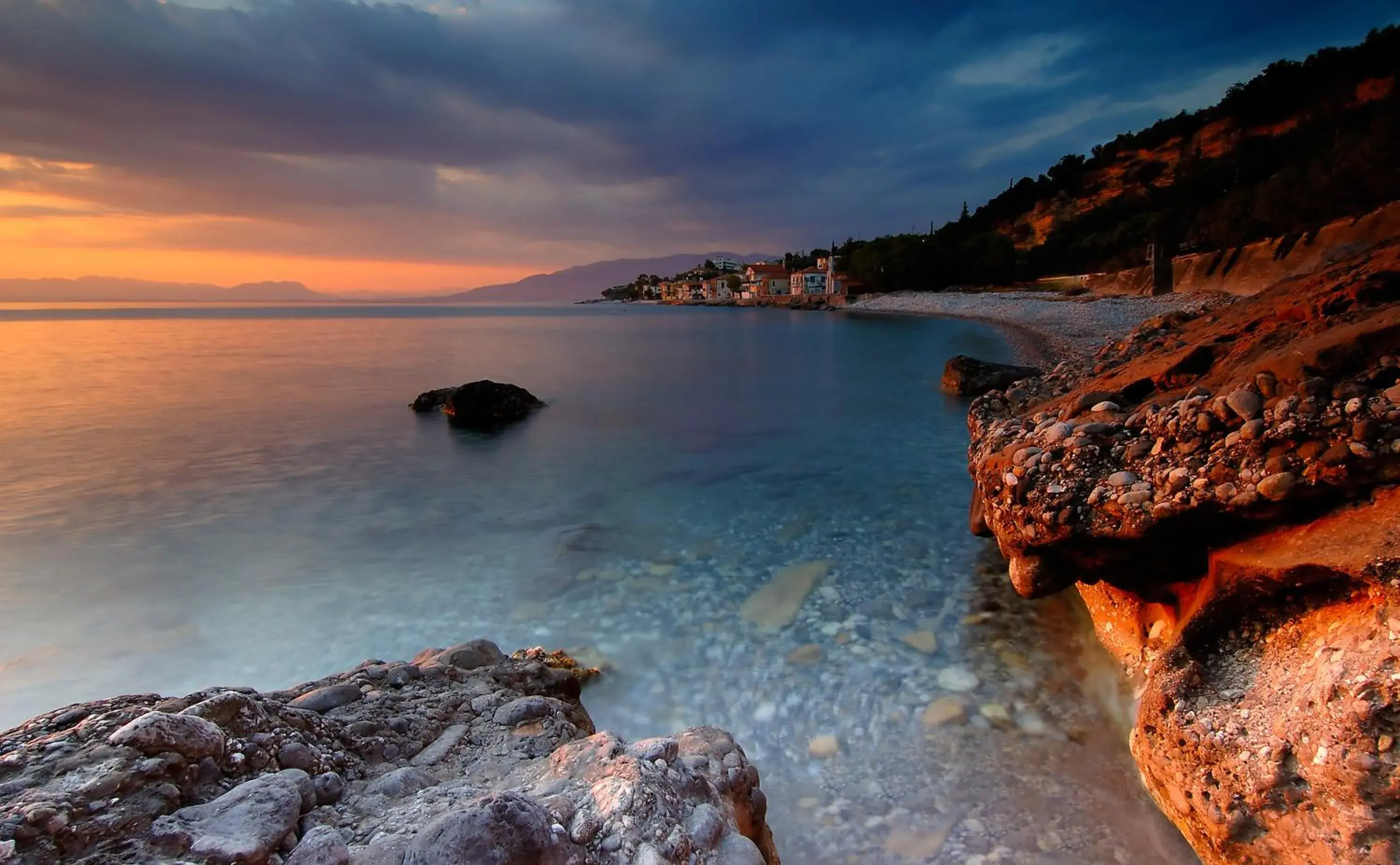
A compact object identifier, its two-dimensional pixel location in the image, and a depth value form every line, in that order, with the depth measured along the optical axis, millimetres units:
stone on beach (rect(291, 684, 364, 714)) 2646
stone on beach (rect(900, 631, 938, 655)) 4523
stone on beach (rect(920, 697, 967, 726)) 3736
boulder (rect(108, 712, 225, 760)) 1746
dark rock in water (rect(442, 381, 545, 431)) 14195
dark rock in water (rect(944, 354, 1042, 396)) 15484
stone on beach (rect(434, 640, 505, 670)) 3627
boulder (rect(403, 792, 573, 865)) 1520
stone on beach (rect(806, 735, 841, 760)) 3535
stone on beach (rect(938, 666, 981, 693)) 4055
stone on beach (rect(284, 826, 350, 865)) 1589
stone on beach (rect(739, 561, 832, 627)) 5125
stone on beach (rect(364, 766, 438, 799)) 2096
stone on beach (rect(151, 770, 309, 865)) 1559
